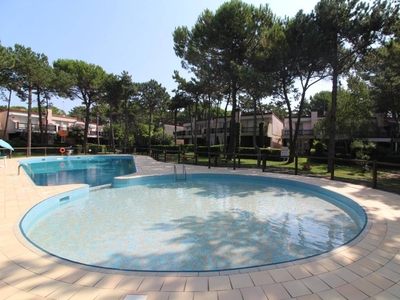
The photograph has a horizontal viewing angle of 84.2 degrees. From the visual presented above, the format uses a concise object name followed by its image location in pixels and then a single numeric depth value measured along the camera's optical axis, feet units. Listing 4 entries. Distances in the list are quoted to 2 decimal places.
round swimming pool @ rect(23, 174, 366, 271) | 11.13
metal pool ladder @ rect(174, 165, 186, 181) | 33.86
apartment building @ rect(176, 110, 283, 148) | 87.97
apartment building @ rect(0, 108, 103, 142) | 102.78
